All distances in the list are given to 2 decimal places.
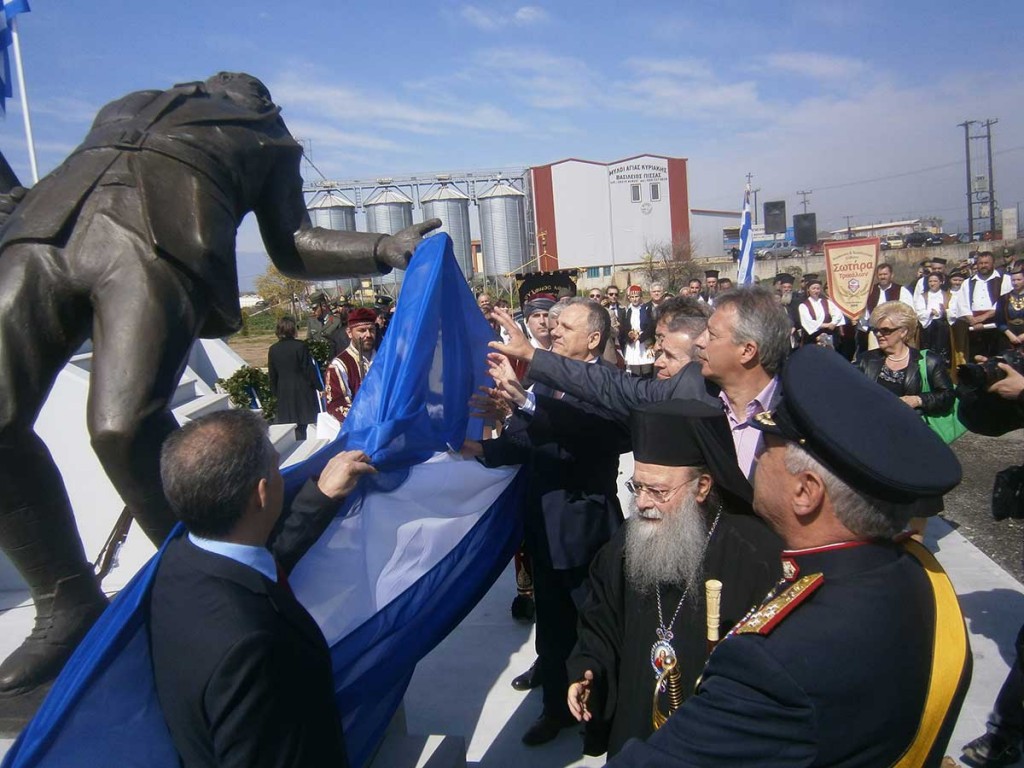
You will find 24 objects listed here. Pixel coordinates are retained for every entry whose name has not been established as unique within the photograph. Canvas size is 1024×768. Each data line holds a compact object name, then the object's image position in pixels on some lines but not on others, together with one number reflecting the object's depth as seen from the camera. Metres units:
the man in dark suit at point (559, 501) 2.85
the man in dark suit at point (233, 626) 1.24
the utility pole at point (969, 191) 52.02
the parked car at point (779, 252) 50.15
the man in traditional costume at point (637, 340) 8.57
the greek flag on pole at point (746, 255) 7.58
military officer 1.07
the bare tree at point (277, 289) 36.12
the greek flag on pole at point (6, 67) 3.80
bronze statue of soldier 2.10
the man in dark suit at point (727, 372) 2.71
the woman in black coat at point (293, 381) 7.68
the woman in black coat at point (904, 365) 3.88
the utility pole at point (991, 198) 52.54
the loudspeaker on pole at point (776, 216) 27.03
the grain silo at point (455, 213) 44.66
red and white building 51.22
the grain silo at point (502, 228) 47.38
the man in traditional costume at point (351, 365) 5.21
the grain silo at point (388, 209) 43.97
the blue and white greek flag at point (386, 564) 1.39
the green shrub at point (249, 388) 8.77
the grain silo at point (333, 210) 39.38
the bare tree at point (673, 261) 37.69
